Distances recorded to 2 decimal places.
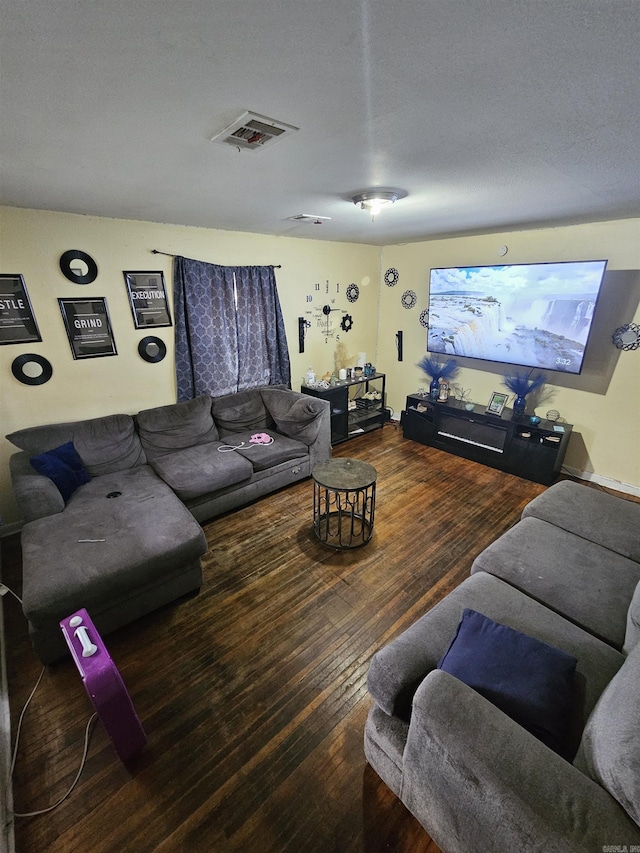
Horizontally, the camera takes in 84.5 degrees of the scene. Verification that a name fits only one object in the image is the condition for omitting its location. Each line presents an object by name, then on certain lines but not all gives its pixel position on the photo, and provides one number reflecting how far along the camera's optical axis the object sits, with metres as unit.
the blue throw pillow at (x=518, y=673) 1.12
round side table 2.61
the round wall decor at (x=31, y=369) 2.70
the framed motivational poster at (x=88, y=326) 2.86
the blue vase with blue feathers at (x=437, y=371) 4.43
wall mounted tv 3.15
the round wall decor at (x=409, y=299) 4.69
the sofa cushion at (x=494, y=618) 1.29
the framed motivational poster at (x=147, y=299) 3.11
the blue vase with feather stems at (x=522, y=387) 3.70
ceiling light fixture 2.09
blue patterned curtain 3.41
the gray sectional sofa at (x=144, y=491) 1.88
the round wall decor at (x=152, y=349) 3.26
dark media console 3.50
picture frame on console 3.88
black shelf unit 4.36
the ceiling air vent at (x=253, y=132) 1.20
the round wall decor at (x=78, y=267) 2.75
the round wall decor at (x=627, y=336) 3.11
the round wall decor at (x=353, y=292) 4.76
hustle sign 2.58
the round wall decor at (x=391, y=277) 4.84
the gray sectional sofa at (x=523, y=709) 0.88
